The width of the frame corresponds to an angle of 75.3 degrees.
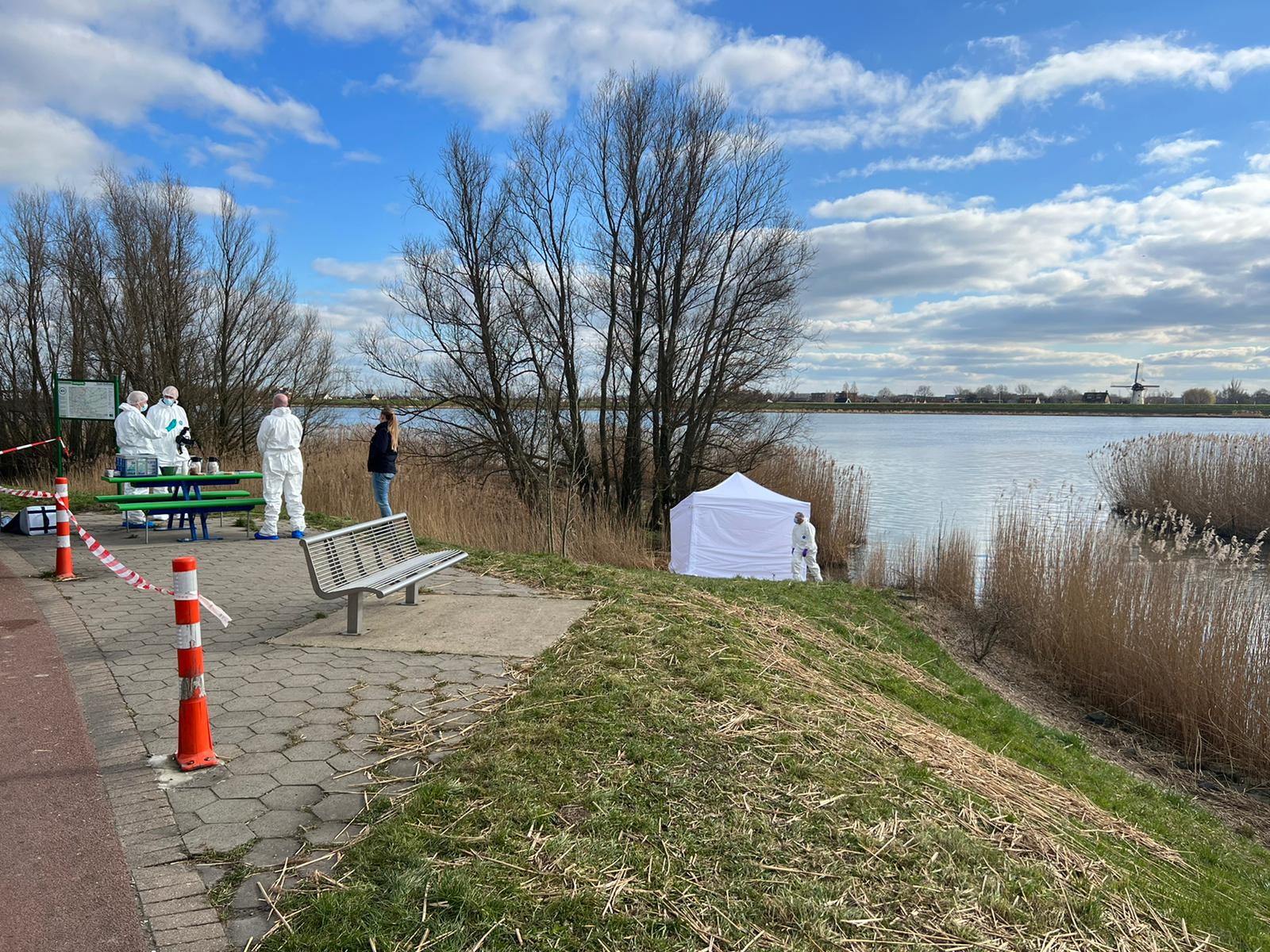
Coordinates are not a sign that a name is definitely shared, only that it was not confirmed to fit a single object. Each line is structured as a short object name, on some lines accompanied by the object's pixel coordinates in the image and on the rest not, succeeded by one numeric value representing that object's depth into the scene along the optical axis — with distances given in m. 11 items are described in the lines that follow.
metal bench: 5.99
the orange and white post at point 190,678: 3.93
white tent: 16.79
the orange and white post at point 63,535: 8.33
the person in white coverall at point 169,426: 12.23
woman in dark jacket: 11.60
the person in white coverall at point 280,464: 11.19
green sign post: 13.12
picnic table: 10.32
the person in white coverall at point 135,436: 11.88
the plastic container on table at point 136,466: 11.92
